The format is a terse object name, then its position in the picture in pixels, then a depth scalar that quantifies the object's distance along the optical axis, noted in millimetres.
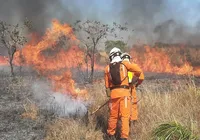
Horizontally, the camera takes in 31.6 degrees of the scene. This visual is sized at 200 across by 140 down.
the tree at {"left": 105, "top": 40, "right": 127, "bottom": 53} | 34688
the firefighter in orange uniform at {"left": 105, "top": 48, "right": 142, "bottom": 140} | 8508
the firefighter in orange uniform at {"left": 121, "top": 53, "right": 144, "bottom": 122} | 9327
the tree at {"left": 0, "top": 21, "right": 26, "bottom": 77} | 28156
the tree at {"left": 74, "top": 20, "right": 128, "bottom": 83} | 30992
